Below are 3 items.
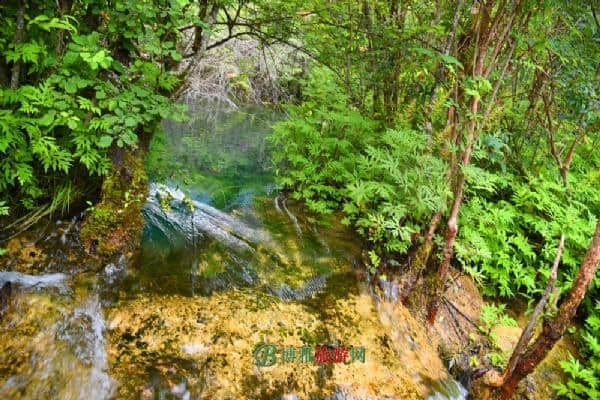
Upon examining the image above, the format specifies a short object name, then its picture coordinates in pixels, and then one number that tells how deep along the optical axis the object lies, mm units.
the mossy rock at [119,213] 3238
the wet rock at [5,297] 2484
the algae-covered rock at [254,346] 2572
